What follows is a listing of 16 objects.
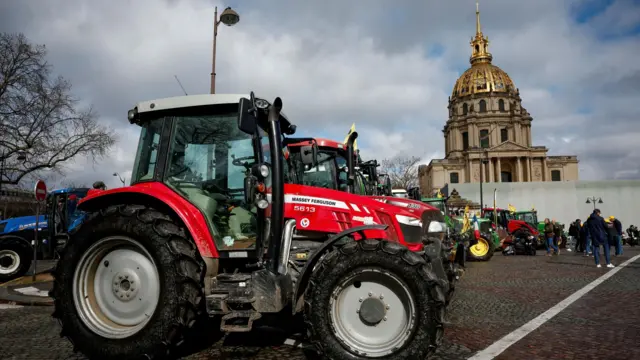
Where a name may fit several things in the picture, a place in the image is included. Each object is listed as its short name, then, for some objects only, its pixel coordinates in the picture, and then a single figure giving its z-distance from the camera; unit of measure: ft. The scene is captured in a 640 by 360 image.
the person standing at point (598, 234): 46.21
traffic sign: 37.05
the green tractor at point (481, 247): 56.08
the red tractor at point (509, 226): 69.96
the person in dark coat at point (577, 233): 77.45
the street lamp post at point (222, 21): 37.24
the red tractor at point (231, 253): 12.08
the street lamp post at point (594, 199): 160.45
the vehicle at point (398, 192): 65.96
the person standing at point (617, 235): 57.93
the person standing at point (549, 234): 68.08
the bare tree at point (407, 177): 192.42
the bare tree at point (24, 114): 66.49
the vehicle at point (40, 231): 38.01
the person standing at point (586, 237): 67.69
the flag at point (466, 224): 56.30
